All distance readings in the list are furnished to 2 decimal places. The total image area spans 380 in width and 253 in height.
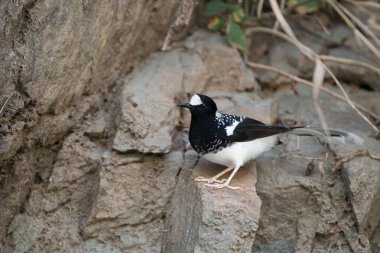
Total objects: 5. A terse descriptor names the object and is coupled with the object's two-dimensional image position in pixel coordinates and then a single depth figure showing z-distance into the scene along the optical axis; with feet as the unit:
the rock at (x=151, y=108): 31.86
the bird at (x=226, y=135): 30.37
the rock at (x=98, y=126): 32.89
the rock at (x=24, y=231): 30.32
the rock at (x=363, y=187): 30.37
